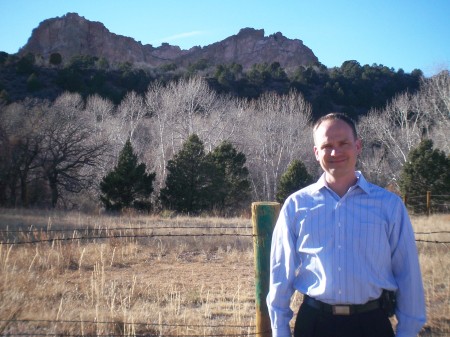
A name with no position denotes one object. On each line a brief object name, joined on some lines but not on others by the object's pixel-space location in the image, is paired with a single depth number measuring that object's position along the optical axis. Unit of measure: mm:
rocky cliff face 105438
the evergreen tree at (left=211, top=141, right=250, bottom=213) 28547
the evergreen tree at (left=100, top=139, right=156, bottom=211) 26625
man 2320
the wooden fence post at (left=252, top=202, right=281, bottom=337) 3102
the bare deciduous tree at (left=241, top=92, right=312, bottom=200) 40219
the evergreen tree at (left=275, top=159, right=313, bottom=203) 29750
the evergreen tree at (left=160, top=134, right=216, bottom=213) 27234
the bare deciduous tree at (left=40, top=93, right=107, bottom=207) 26453
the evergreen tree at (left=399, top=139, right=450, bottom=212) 24594
